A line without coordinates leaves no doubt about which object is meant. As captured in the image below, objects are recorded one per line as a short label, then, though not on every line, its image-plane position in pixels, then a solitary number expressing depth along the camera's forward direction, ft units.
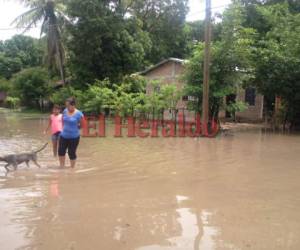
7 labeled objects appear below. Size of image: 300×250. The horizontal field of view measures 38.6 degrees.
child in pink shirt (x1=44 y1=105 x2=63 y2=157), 36.19
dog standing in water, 30.48
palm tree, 107.90
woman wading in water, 30.63
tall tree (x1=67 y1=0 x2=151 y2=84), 101.04
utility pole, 57.93
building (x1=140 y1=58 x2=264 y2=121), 87.71
